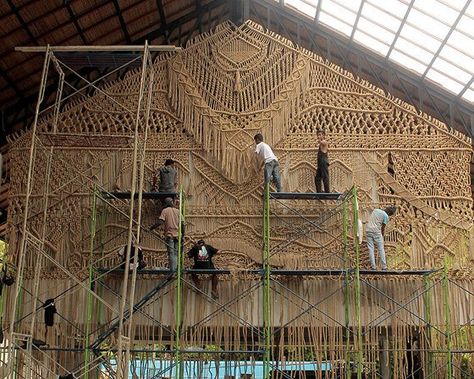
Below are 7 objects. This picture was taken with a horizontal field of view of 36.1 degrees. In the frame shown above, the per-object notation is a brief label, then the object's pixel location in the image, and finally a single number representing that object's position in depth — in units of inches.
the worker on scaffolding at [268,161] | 516.7
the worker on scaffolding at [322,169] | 524.7
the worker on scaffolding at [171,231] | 487.5
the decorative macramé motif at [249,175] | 505.0
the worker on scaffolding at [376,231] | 496.1
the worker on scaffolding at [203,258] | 491.8
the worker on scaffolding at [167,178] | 522.0
